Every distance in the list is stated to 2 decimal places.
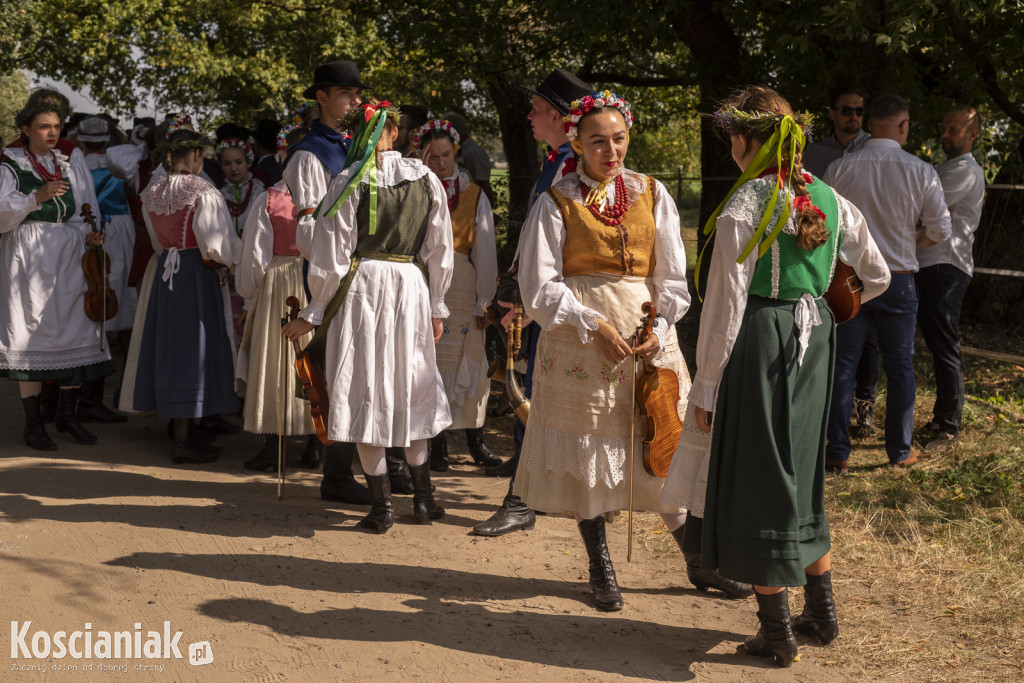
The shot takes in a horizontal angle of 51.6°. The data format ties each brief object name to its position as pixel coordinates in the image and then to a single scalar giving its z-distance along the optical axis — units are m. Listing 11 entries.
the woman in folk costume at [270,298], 6.06
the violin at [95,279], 6.80
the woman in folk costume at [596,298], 4.07
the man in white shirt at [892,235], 6.01
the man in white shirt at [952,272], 6.48
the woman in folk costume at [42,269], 6.50
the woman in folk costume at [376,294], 4.90
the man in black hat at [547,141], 4.84
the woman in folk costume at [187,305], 6.38
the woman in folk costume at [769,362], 3.45
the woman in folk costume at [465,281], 6.00
